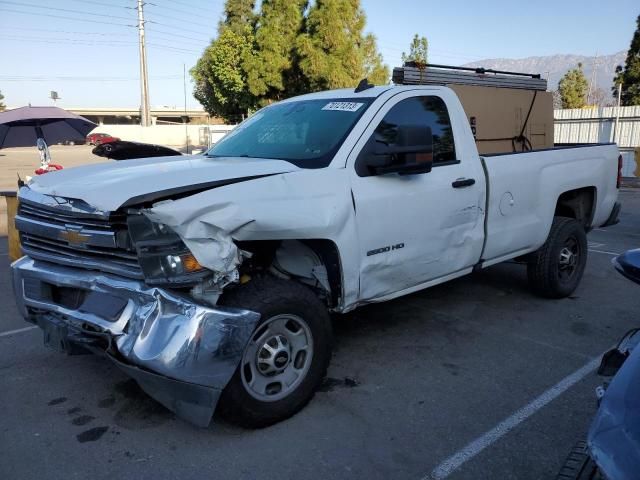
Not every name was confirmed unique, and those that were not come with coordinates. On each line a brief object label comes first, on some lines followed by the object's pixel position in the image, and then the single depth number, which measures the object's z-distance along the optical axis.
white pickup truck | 2.88
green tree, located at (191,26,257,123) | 26.70
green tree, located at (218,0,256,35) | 30.95
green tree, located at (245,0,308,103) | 23.70
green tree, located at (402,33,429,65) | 27.50
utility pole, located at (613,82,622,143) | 20.61
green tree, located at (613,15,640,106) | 25.60
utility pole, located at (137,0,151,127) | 30.98
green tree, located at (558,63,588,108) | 42.34
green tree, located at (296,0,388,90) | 22.12
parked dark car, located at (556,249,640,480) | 1.51
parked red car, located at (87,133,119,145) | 51.00
